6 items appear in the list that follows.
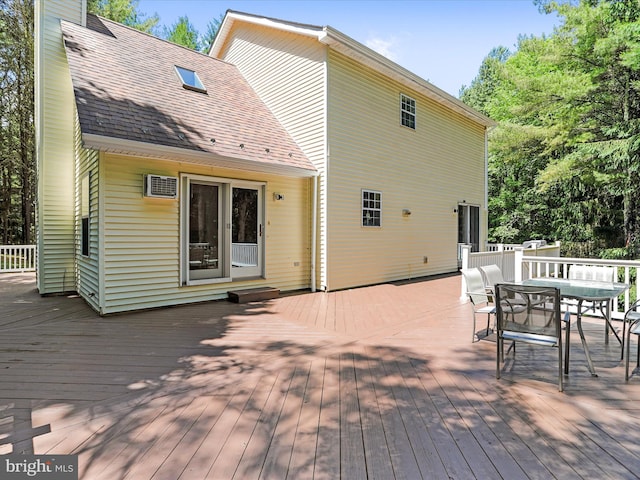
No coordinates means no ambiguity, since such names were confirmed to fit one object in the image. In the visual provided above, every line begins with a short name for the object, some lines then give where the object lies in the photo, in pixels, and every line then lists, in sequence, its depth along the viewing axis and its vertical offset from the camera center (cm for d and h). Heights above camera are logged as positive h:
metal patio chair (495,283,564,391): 312 -68
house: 622 +150
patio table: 371 -55
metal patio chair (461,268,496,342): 470 -62
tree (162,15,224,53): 2056 +1177
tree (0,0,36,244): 1409 +540
